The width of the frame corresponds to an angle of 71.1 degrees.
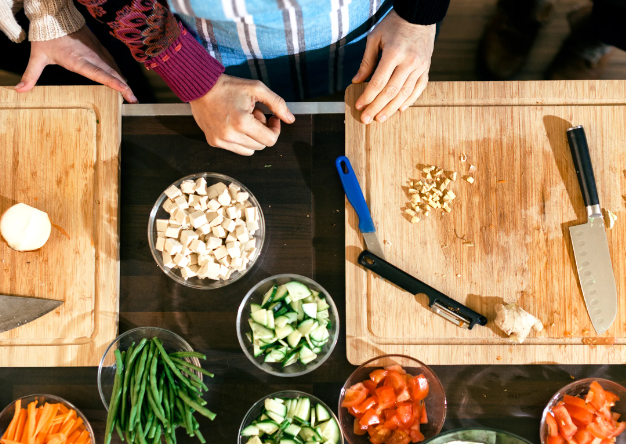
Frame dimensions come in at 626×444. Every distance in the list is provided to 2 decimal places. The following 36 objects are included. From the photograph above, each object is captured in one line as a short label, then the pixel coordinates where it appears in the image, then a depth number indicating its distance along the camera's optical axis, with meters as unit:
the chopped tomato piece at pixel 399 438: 1.42
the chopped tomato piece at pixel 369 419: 1.44
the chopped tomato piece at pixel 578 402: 1.46
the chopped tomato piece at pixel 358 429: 1.47
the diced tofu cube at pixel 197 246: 1.46
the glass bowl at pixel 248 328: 1.49
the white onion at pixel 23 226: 1.44
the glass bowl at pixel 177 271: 1.51
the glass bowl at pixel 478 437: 1.27
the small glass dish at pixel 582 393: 1.48
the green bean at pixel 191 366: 1.44
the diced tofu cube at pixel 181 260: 1.46
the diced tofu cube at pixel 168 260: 1.48
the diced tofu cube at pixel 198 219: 1.45
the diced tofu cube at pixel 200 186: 1.48
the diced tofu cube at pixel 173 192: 1.49
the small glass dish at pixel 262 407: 1.47
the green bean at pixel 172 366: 1.41
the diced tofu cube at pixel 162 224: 1.50
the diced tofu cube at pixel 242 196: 1.49
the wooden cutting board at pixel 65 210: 1.52
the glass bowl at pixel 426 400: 1.46
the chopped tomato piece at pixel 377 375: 1.47
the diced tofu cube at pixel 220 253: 1.46
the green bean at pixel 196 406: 1.40
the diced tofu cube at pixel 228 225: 1.47
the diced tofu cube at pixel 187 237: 1.45
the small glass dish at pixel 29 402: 1.49
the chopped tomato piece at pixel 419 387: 1.45
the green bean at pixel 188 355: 1.42
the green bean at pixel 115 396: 1.38
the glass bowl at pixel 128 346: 1.49
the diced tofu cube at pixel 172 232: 1.47
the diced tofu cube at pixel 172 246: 1.45
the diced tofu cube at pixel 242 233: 1.47
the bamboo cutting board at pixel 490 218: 1.51
